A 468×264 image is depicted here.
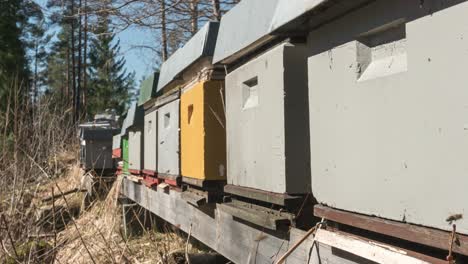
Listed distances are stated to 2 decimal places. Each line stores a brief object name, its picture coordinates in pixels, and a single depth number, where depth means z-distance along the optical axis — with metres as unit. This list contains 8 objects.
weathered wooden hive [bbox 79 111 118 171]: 10.46
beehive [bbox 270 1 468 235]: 1.25
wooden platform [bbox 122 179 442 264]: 1.60
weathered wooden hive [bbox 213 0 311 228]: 2.03
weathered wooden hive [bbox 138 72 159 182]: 4.65
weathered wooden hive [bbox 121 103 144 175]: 5.63
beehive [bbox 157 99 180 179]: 3.71
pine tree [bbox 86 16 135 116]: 41.31
